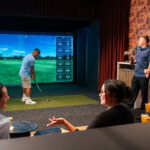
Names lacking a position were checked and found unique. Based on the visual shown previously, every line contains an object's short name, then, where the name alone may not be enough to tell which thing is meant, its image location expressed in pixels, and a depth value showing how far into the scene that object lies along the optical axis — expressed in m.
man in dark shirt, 4.10
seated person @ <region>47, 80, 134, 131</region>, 1.39
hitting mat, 4.68
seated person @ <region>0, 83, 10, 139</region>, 1.33
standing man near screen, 4.79
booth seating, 0.93
